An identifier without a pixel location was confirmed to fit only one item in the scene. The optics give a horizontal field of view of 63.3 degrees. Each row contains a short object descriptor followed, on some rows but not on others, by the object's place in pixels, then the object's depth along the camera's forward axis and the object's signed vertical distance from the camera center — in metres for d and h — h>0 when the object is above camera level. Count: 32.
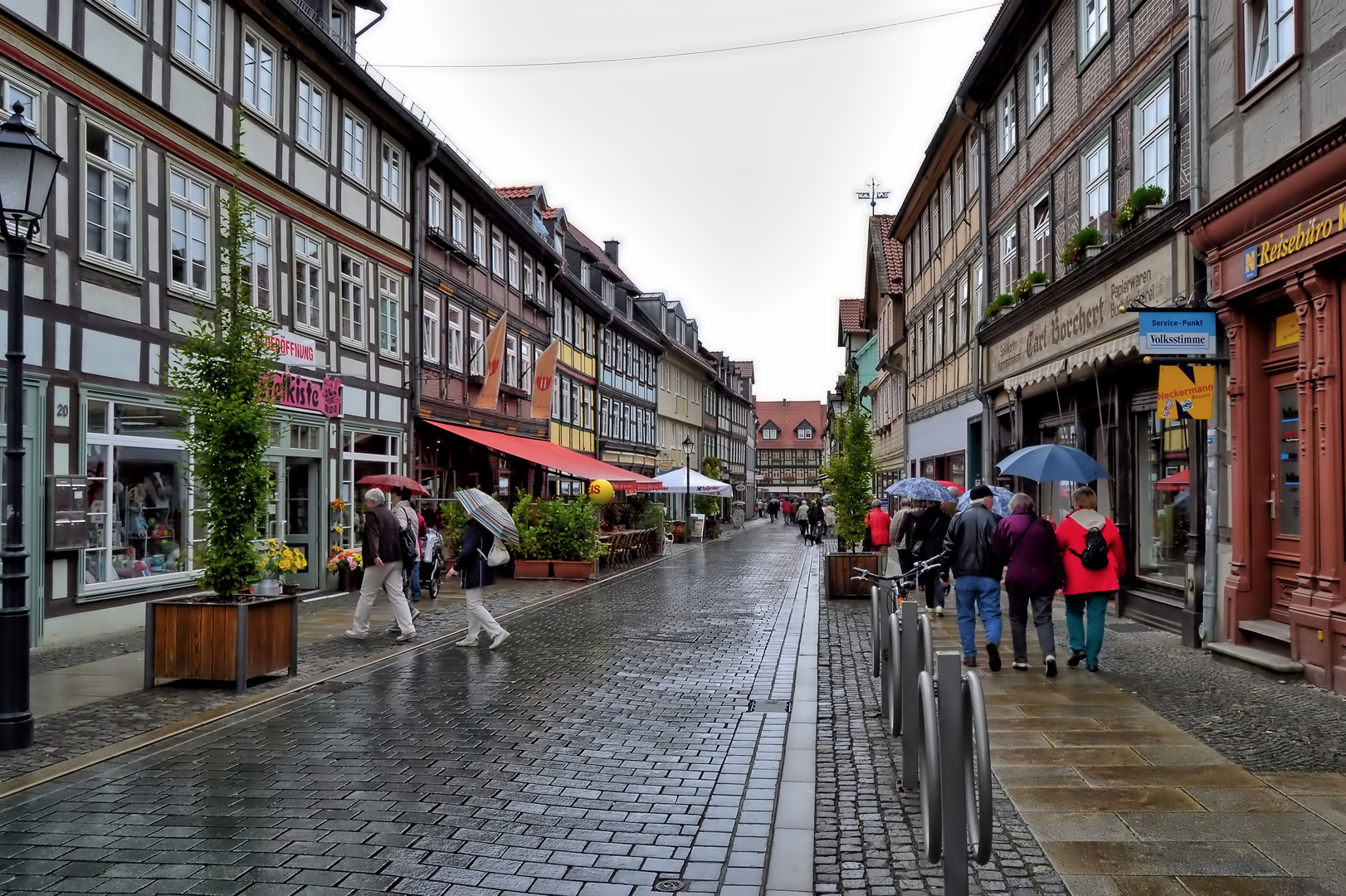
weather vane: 48.41 +13.04
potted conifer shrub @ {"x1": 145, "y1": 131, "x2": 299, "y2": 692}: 9.16 -0.24
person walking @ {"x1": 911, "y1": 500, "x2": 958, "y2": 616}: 14.99 -0.86
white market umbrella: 36.59 -0.19
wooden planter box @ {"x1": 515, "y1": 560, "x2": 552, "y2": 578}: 21.58 -1.80
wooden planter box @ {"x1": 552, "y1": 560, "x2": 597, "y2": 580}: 21.52 -1.80
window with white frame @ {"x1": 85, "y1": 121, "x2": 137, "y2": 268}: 12.76 +3.39
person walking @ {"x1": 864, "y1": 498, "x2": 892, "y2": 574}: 20.20 -0.86
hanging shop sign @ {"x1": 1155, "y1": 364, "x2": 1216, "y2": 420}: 11.05 +0.89
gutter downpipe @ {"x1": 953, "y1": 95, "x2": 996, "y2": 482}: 22.02 +5.07
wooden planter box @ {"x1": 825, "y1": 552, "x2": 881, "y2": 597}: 17.55 -1.51
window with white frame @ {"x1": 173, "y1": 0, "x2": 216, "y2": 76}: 14.62 +6.11
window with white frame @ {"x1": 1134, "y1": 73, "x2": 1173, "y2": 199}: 13.05 +4.18
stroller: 18.05 -1.37
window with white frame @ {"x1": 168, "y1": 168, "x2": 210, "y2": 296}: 14.56 +3.39
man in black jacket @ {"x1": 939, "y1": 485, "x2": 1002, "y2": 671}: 10.03 -0.82
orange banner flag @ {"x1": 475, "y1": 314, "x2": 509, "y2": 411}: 24.98 +2.66
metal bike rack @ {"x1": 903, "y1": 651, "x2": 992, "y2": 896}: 4.11 -1.12
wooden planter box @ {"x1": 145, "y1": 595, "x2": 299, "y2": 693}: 9.10 -1.37
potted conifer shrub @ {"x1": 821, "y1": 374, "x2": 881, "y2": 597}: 18.64 -0.01
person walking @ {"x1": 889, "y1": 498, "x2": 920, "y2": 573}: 16.56 -0.91
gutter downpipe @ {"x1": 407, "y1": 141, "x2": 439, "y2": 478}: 22.66 +3.65
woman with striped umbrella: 12.02 -0.75
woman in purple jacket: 9.74 -0.80
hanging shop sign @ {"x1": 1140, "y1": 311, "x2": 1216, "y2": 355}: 10.79 +1.43
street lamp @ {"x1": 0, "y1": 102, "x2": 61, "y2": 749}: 7.07 +0.61
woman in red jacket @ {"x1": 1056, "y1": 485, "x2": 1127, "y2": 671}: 9.83 -0.84
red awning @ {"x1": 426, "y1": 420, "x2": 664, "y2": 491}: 25.19 +0.52
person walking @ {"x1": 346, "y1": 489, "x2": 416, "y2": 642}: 12.41 -0.97
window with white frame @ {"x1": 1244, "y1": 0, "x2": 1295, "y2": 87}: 9.80 +4.11
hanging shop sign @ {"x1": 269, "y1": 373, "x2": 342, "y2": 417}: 17.39 +1.38
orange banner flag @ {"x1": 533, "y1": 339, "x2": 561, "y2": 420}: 29.20 +2.66
